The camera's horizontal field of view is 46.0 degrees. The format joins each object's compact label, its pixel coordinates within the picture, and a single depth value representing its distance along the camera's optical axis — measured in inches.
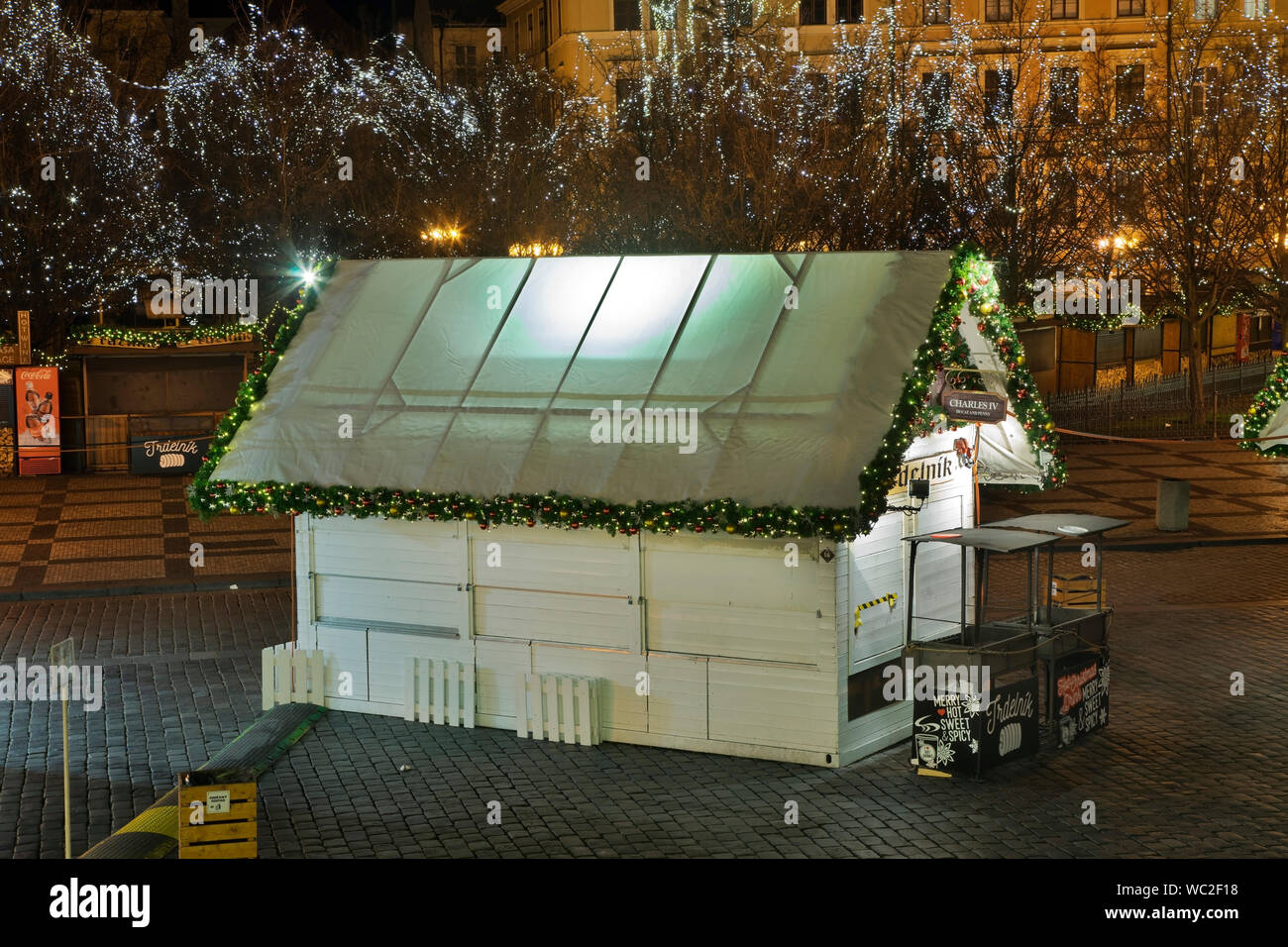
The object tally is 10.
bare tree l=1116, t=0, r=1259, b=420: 1530.5
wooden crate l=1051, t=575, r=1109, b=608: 604.4
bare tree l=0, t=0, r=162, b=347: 1434.5
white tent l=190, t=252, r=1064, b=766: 481.4
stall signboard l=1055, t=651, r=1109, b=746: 490.9
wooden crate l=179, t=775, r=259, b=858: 372.2
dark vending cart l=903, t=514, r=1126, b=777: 463.8
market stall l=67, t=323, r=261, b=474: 1269.7
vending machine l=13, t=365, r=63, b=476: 1240.8
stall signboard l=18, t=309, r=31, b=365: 1248.8
